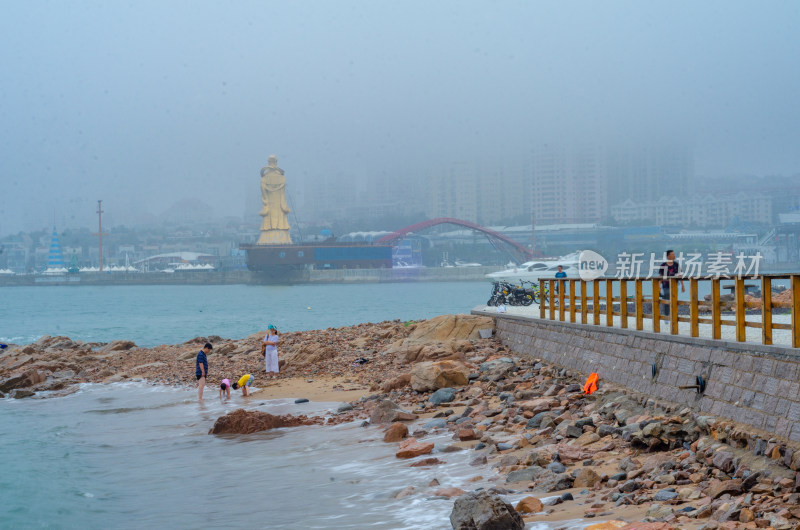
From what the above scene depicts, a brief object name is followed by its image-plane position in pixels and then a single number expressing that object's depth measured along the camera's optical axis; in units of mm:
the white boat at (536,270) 93938
